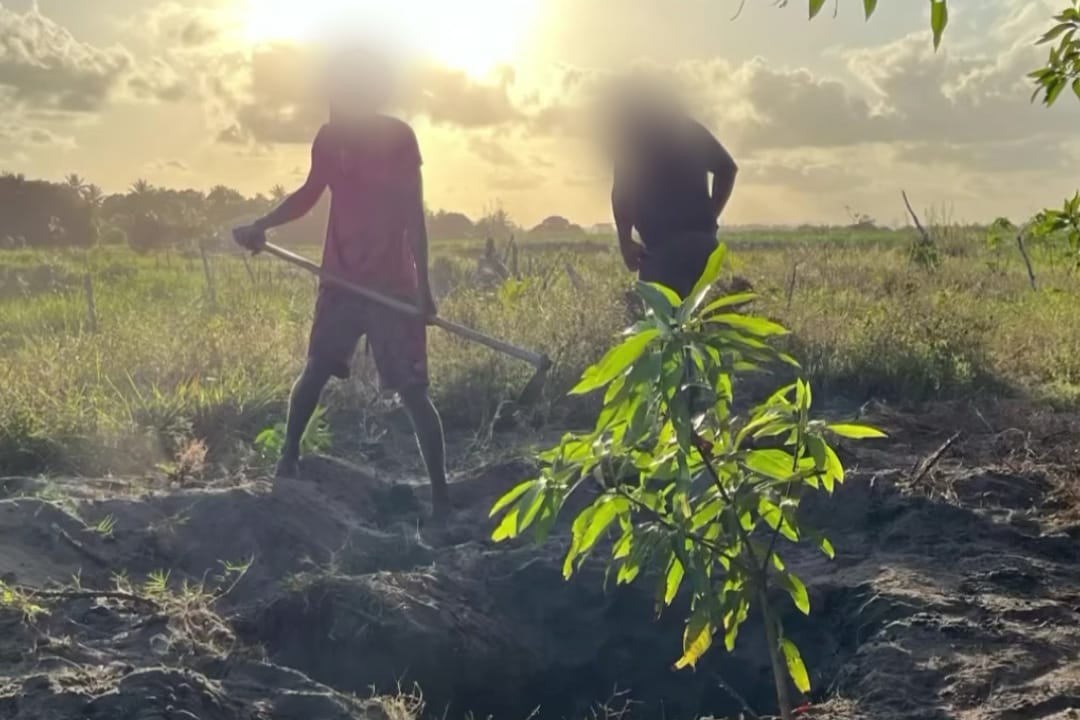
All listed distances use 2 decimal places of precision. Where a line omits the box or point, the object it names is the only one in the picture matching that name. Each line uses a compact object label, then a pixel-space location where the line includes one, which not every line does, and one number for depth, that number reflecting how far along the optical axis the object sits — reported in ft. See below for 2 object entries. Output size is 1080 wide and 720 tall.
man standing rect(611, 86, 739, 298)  19.68
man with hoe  17.53
